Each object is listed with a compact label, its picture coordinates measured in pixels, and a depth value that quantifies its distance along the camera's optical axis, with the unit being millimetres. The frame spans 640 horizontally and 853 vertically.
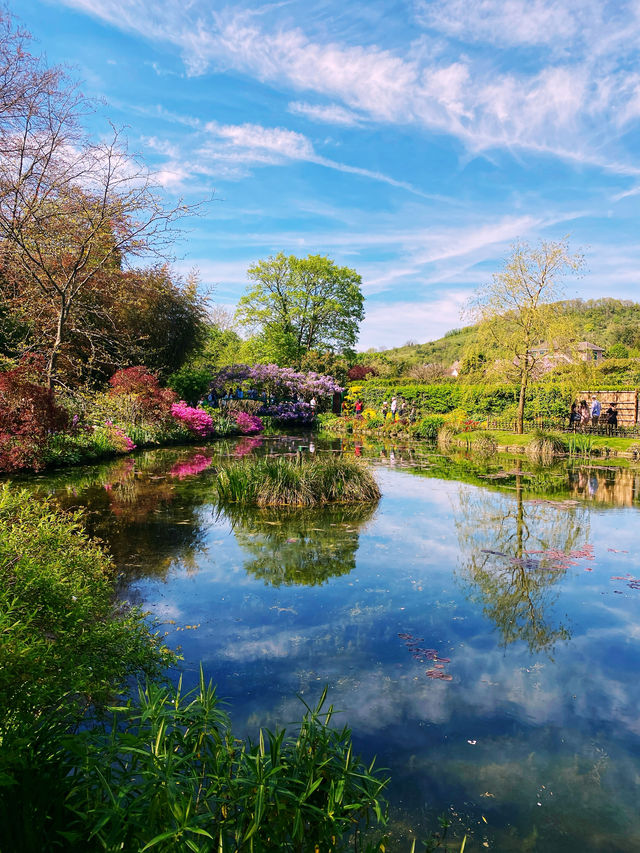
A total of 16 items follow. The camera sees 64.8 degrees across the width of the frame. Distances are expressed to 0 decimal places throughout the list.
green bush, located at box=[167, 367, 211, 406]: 20844
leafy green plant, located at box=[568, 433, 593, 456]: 15969
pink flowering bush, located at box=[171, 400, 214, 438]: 17953
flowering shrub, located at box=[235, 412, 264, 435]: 22016
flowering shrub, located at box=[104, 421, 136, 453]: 13570
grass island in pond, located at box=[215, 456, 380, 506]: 8750
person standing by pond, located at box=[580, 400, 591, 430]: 19734
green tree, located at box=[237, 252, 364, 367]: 34125
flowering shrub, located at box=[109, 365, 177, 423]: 14320
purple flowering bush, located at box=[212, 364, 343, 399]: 24469
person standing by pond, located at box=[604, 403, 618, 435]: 19312
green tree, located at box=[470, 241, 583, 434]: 17438
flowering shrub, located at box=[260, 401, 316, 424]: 25969
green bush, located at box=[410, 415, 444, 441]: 21578
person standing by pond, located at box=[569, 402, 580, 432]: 19833
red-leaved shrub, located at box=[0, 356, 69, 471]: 8094
